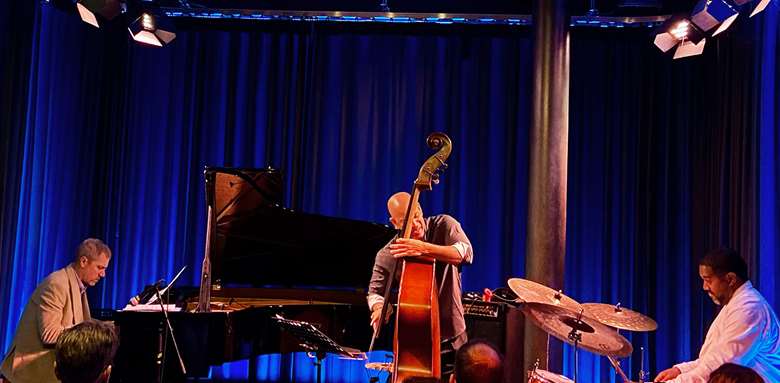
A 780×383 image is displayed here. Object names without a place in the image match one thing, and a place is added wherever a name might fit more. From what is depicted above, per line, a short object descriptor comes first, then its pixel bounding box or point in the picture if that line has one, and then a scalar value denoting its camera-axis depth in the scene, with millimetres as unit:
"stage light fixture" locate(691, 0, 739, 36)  5828
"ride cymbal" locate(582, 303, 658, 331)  3688
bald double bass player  3920
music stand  4609
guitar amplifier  6371
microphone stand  4746
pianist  4750
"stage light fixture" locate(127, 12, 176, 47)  7051
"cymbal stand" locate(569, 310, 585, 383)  3881
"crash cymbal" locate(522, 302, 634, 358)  3732
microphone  5193
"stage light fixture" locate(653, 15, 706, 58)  6332
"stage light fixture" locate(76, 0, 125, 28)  6488
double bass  3527
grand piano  5000
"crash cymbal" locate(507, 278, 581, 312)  3648
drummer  4156
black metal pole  6625
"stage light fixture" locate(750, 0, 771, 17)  5391
